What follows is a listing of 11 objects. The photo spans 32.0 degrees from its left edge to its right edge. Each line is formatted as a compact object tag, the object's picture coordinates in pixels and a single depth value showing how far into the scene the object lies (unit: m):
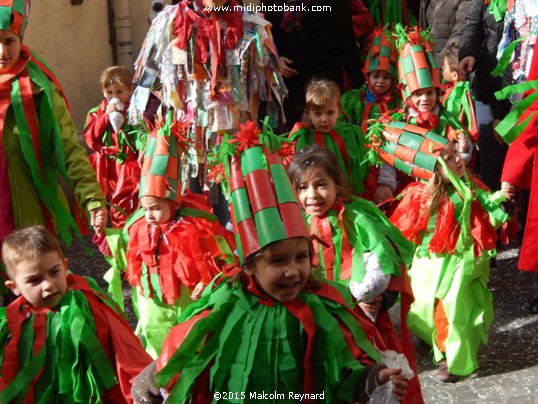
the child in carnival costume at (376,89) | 6.03
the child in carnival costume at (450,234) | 4.51
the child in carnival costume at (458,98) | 6.16
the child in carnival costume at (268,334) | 2.88
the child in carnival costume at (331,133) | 5.32
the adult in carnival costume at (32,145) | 4.09
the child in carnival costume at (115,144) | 5.85
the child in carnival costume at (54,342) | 3.20
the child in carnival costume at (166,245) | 4.30
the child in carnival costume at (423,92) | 5.48
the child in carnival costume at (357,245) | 3.57
